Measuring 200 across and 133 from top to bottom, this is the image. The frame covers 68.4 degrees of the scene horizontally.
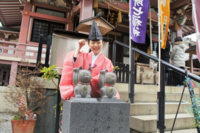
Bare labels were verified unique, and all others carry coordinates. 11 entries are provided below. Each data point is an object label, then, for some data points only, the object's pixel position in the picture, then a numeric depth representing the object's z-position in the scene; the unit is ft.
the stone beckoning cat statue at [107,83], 7.23
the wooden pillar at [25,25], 28.22
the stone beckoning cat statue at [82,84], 6.81
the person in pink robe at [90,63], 7.64
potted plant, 10.92
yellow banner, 11.27
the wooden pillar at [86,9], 21.72
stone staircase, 9.24
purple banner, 14.85
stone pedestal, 6.28
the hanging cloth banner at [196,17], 9.09
